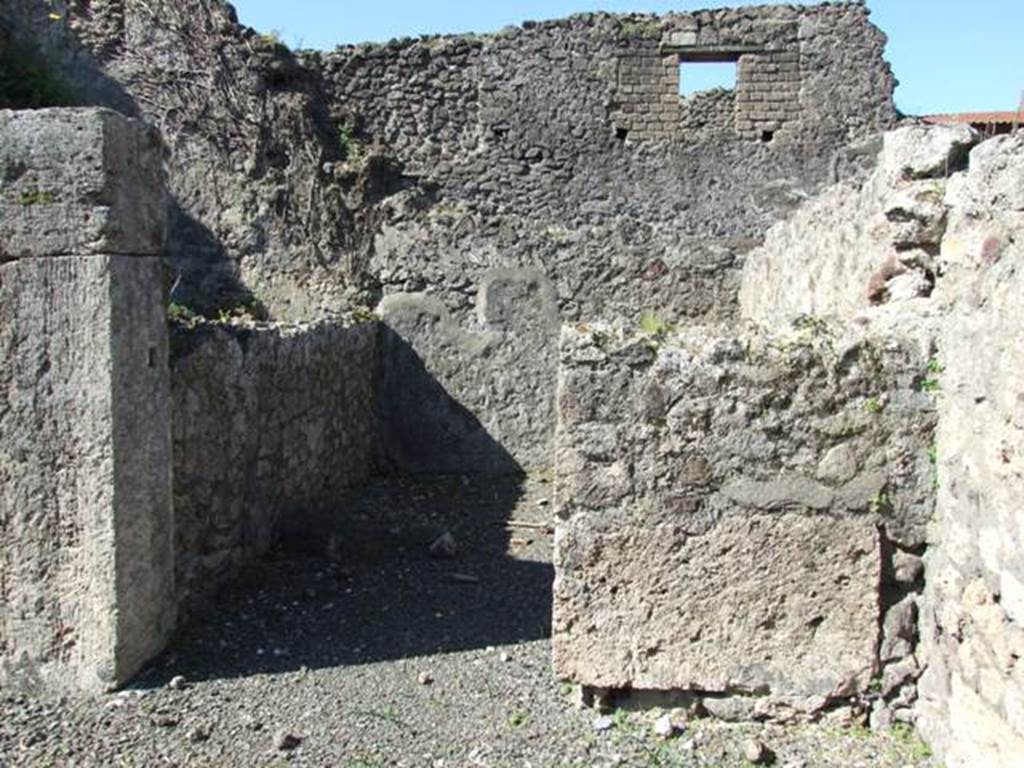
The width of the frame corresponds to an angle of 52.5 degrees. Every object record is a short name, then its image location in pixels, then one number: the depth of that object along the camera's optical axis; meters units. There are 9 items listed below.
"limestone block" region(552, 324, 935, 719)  3.39
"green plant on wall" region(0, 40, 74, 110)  9.17
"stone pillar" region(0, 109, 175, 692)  3.85
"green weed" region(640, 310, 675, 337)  3.58
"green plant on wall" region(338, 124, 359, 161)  9.70
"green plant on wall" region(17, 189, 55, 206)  3.86
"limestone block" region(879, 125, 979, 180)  3.71
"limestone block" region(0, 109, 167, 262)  3.84
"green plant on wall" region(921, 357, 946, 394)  3.35
